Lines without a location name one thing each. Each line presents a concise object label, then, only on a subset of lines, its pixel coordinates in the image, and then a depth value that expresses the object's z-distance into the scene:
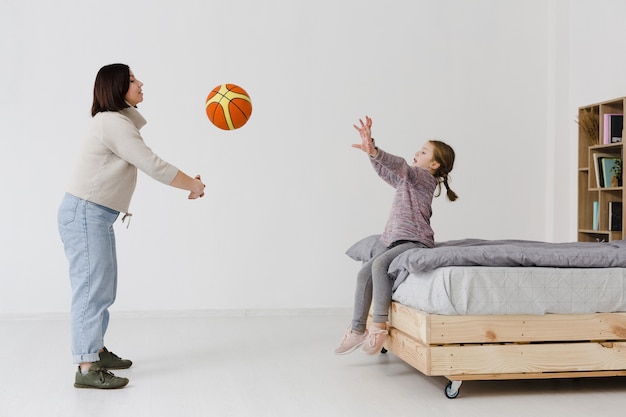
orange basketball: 3.01
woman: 2.61
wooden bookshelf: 4.46
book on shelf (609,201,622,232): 4.39
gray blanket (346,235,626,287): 2.44
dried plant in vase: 4.64
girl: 2.81
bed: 2.40
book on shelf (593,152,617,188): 4.51
